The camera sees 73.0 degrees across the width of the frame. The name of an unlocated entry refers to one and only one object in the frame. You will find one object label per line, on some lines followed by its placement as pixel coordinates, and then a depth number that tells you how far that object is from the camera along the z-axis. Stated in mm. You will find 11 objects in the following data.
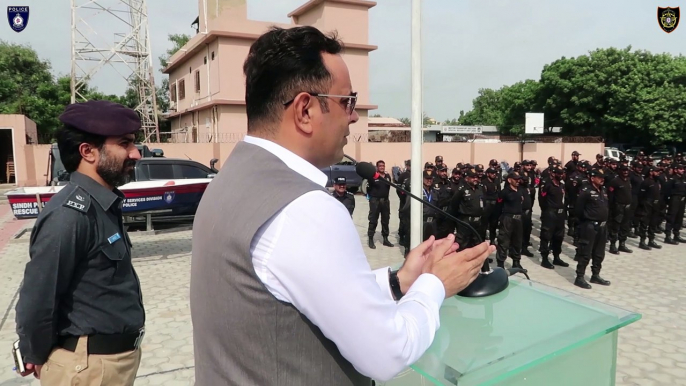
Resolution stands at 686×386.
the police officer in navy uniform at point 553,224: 7434
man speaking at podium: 885
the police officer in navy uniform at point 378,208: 9102
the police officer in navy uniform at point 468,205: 7703
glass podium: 1330
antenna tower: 19172
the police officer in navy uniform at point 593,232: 6336
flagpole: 4715
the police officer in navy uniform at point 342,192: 8108
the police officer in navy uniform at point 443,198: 8391
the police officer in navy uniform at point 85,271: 1842
